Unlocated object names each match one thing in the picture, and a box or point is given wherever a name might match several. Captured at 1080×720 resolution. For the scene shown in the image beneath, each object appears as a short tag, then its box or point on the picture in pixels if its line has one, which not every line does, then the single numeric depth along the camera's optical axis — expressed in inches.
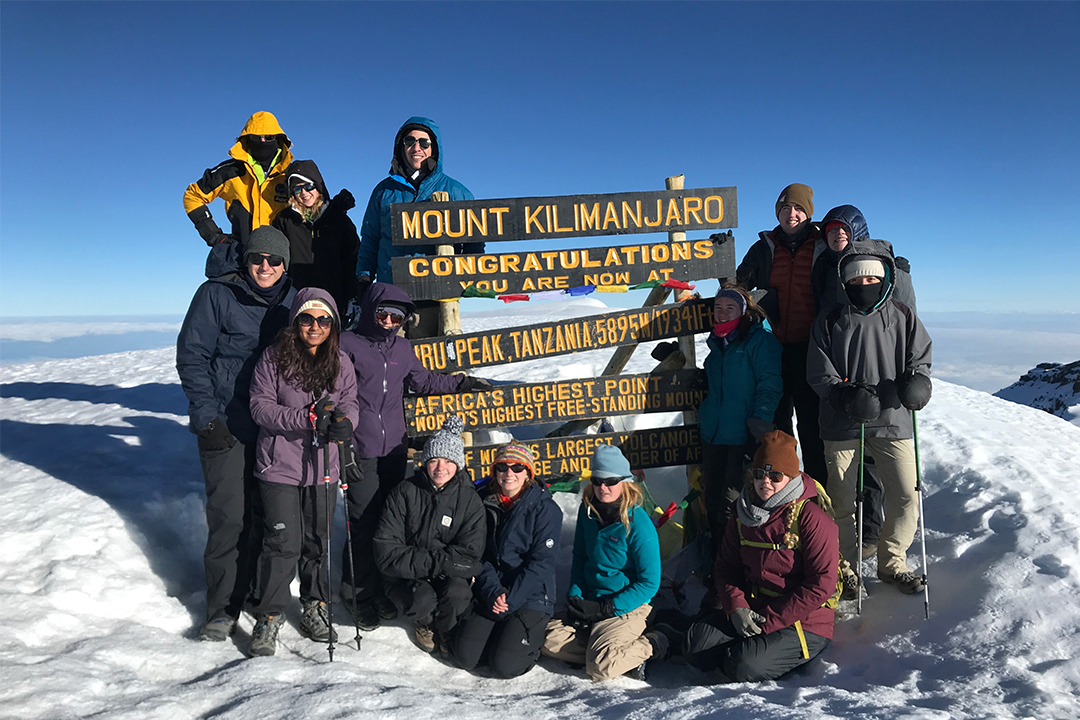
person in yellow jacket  199.2
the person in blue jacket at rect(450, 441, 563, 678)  162.1
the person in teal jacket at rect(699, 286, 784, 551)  187.2
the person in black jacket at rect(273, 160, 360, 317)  197.2
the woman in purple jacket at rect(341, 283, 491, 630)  177.8
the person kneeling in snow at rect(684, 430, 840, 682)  151.5
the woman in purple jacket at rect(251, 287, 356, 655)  156.0
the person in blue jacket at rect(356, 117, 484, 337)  199.5
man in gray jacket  165.0
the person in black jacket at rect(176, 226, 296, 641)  159.0
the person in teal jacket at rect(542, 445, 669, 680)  162.7
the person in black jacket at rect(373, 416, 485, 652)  165.5
